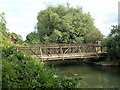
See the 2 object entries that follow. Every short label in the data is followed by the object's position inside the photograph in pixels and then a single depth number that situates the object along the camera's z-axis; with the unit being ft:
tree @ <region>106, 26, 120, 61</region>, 53.47
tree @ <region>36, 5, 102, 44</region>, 81.10
